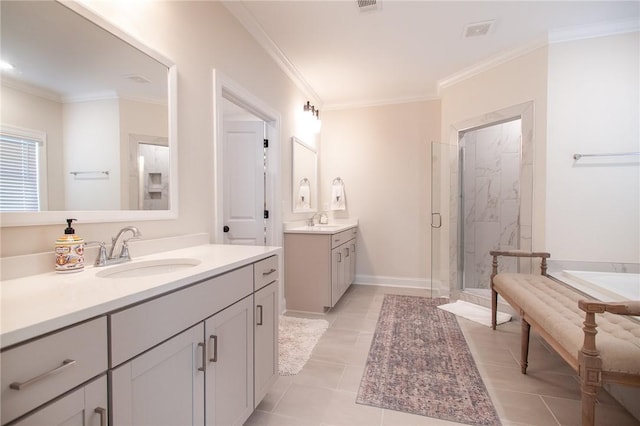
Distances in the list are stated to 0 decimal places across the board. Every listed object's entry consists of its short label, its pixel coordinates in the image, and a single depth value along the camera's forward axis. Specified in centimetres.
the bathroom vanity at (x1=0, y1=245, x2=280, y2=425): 64
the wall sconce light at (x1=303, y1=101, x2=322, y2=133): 370
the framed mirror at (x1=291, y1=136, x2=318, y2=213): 339
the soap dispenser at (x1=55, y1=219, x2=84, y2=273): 107
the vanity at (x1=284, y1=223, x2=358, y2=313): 305
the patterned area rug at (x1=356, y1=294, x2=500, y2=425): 167
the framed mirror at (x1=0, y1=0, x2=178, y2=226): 101
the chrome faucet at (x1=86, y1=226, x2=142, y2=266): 121
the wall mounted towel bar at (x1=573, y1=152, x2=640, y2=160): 249
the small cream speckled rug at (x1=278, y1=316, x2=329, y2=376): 212
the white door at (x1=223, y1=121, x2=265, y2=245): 308
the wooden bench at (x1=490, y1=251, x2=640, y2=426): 125
